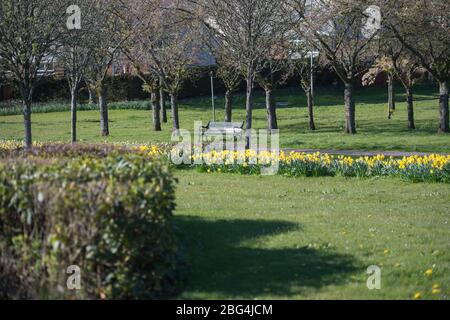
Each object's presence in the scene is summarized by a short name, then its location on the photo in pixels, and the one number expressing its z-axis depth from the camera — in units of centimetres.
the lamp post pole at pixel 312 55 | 2609
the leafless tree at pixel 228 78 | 2861
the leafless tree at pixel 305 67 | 2817
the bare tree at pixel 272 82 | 2648
